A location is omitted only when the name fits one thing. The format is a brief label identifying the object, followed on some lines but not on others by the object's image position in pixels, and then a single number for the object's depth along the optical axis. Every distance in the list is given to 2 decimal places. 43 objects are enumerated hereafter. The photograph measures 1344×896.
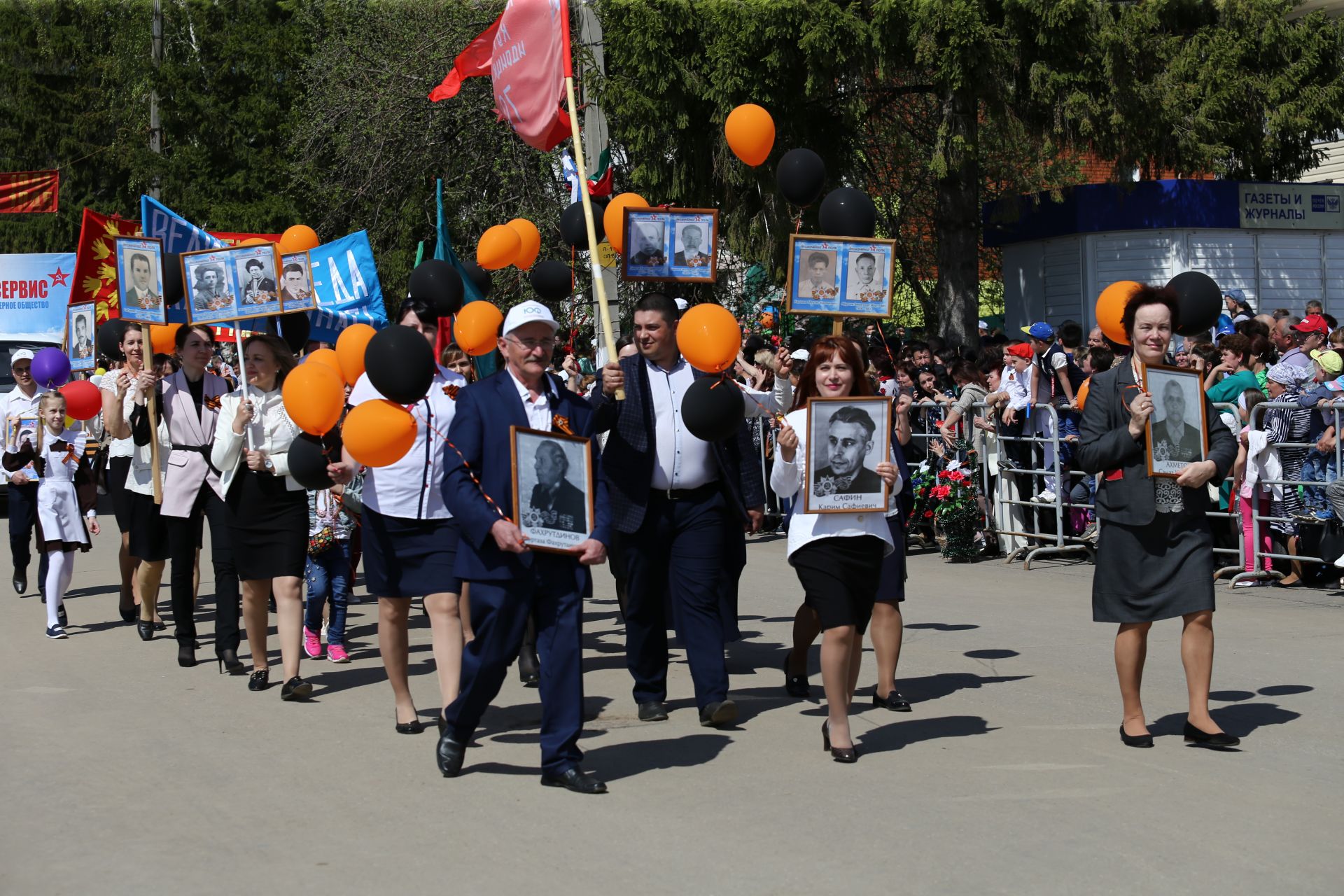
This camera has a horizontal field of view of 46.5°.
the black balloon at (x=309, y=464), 7.15
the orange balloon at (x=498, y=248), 9.56
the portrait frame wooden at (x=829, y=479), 6.36
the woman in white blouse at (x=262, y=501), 8.20
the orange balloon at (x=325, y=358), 7.34
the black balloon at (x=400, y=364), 6.11
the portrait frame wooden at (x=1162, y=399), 6.47
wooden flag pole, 7.22
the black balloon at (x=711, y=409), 6.50
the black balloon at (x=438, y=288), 7.85
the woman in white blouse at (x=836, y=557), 6.38
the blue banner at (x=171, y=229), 11.34
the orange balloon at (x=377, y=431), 6.21
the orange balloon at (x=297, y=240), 10.42
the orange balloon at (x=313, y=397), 7.14
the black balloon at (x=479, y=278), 10.62
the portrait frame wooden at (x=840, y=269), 7.71
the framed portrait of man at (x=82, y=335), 13.87
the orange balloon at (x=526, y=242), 9.78
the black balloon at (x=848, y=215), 7.98
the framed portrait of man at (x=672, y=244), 8.20
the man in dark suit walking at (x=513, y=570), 6.01
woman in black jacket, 6.50
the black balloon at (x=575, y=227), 9.05
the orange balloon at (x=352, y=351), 7.36
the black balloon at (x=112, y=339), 10.68
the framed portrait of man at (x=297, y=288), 9.38
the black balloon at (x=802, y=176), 8.54
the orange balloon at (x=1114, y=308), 7.05
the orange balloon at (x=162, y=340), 9.83
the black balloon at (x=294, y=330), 10.09
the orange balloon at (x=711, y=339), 6.65
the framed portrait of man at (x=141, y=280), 9.45
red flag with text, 10.09
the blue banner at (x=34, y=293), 25.70
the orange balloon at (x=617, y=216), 8.72
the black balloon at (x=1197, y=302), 6.86
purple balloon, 11.81
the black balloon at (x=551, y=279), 8.70
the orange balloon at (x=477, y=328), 8.10
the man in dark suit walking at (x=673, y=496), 7.28
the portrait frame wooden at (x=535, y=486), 5.87
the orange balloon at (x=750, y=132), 9.30
